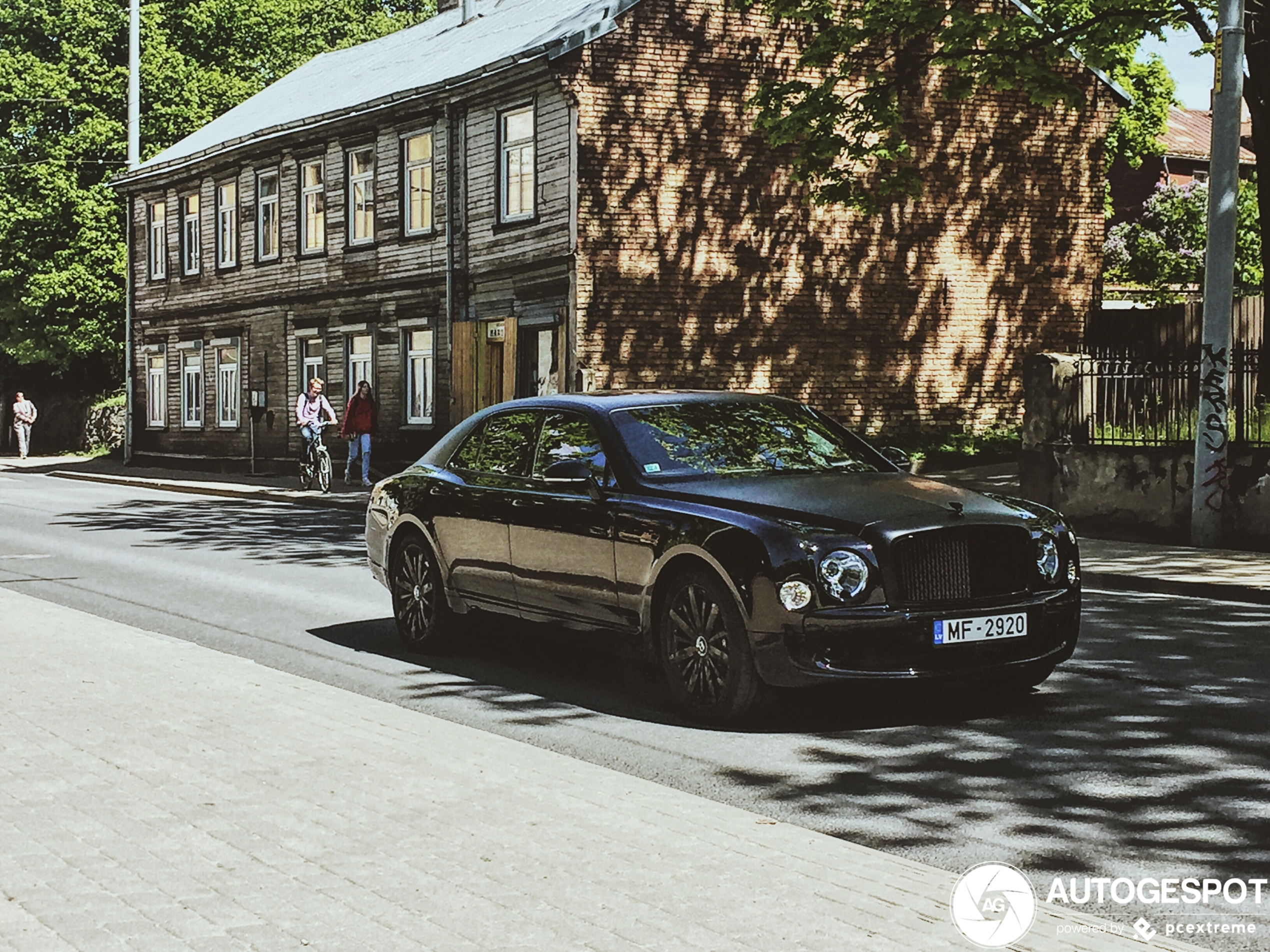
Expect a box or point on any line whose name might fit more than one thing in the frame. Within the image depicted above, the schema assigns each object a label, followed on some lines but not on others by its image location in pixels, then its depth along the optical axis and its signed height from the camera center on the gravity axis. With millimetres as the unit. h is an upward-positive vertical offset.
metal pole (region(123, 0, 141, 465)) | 41344 +6958
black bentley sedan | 7441 -663
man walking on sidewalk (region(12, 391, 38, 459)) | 46312 -311
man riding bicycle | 27984 -55
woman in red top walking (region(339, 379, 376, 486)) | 28047 -221
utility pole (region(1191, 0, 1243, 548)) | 15391 +1434
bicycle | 27406 -939
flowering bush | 42156 +4486
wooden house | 27453 +3158
